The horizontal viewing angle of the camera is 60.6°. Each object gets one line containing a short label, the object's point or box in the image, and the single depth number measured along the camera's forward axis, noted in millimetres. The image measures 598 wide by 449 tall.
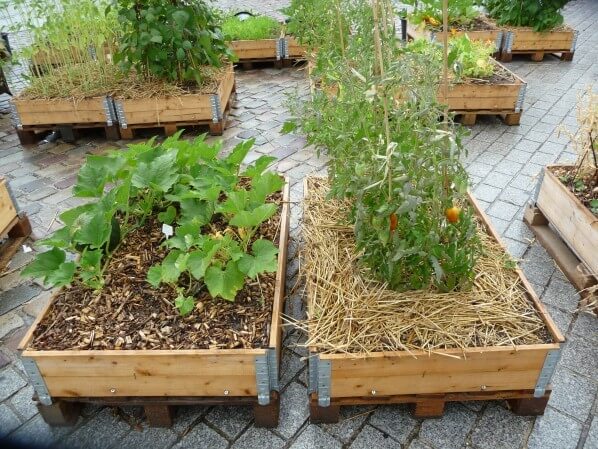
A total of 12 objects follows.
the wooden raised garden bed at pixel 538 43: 6609
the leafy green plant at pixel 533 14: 6473
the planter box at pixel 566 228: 2785
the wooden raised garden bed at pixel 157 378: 2010
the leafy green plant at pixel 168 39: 4477
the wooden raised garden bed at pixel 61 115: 4691
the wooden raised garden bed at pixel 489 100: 4789
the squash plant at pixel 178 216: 2234
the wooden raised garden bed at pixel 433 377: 2000
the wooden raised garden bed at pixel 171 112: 4688
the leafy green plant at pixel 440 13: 6398
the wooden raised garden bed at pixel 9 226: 3236
